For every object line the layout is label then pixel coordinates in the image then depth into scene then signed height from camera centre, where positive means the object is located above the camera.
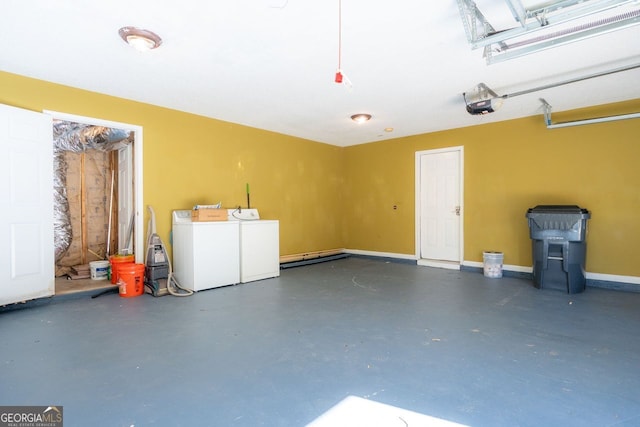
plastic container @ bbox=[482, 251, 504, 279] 5.06 -0.82
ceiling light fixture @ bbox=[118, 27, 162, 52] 2.59 +1.46
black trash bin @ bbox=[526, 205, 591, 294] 4.14 -0.45
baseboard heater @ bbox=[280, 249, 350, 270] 6.04 -0.92
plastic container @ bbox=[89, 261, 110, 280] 4.54 -0.78
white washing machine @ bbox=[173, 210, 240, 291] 4.21 -0.52
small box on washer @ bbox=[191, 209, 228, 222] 4.30 -0.01
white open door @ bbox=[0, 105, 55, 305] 3.27 +0.10
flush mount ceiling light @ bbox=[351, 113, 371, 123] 4.98 +1.50
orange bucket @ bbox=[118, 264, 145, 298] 4.00 -0.80
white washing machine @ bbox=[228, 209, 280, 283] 4.73 -0.50
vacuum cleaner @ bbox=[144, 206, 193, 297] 4.10 -0.71
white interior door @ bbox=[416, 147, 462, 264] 5.84 +0.15
